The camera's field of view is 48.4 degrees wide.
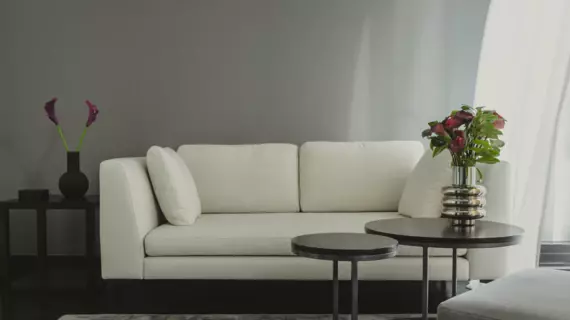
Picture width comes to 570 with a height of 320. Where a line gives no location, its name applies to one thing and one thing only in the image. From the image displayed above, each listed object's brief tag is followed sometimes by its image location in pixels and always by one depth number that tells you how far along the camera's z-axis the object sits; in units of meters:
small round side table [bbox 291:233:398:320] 2.13
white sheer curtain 3.36
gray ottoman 1.63
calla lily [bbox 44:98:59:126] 3.78
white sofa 3.06
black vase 3.71
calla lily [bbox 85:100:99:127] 3.80
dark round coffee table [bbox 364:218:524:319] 2.27
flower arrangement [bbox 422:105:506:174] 2.50
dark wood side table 3.56
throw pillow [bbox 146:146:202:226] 3.23
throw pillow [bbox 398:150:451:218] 3.20
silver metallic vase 2.50
